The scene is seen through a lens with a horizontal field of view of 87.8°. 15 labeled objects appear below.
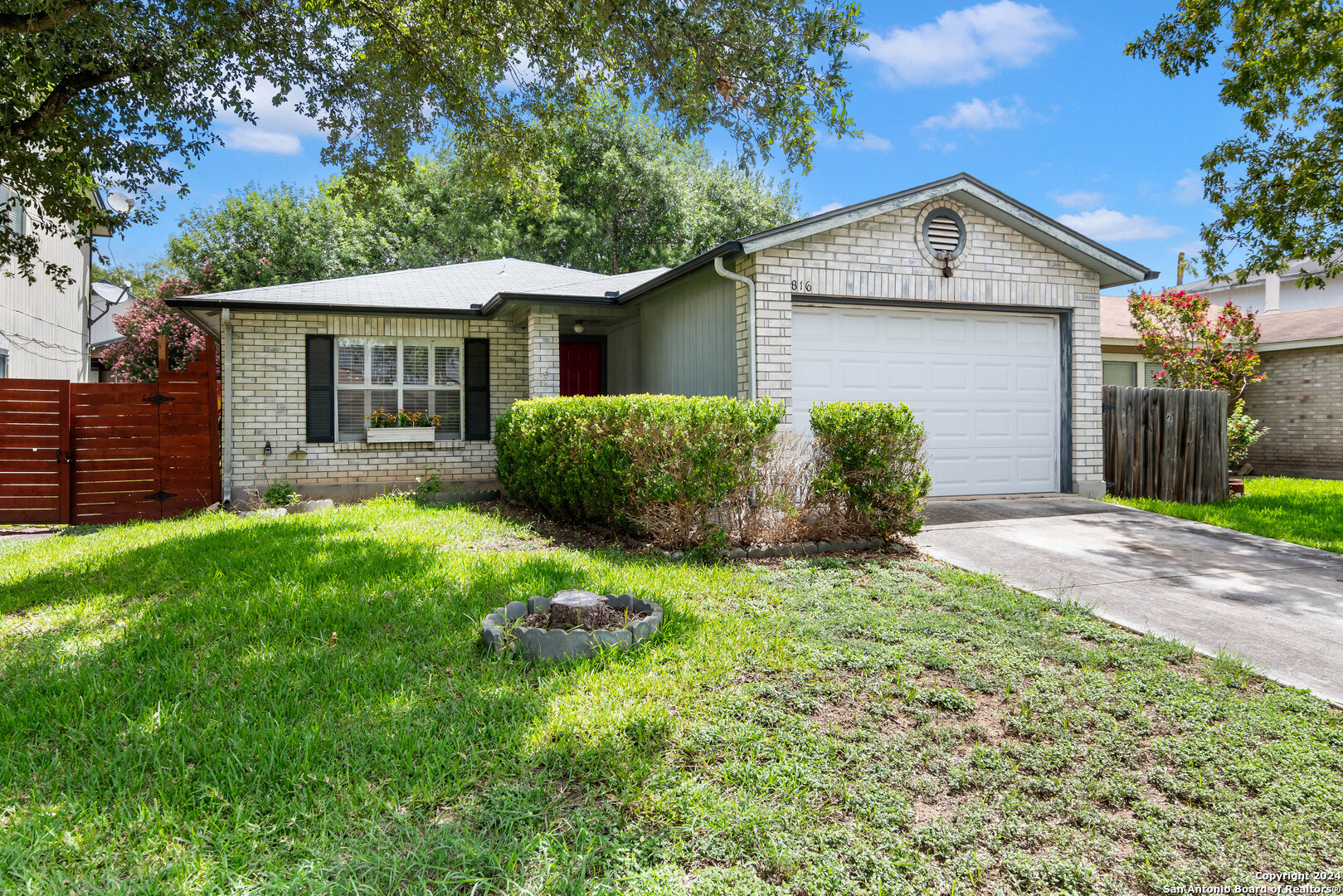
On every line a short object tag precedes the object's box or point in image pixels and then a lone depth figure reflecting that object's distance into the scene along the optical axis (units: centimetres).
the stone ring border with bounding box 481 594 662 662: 377
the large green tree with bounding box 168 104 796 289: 2150
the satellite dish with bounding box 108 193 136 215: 770
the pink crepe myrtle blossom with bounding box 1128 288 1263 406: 1248
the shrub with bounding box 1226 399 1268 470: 1205
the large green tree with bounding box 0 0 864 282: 595
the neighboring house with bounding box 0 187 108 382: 1144
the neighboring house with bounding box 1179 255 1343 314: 2125
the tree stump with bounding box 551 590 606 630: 402
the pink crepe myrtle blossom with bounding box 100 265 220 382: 1756
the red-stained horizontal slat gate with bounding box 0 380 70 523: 907
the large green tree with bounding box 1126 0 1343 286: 914
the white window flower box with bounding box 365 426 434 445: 1076
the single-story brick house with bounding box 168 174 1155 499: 822
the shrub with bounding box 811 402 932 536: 636
